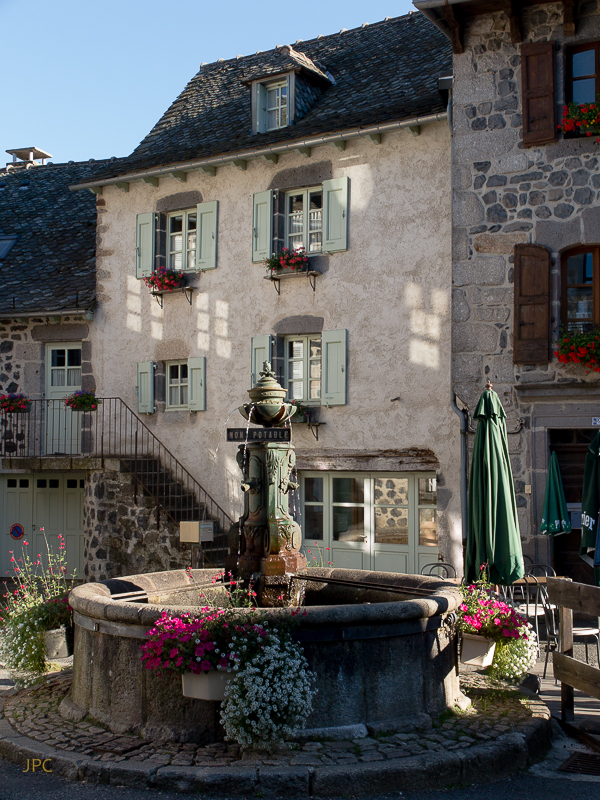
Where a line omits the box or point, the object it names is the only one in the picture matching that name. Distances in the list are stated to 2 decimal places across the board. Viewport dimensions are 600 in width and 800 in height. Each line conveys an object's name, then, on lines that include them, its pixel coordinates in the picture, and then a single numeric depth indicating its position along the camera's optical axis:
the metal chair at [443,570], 10.66
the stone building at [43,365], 14.91
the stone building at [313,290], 11.93
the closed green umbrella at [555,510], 9.40
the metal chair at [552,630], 7.14
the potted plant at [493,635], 5.94
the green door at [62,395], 14.94
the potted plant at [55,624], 6.49
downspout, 10.69
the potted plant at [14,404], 14.78
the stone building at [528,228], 10.29
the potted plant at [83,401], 14.20
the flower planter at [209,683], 5.01
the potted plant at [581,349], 9.81
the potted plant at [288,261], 12.76
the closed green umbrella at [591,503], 7.50
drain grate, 5.16
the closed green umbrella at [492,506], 7.08
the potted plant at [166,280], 13.95
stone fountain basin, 5.20
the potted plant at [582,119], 9.98
